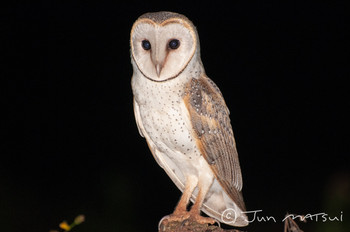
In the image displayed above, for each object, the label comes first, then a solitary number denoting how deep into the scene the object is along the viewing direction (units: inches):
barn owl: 222.2
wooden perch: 209.6
